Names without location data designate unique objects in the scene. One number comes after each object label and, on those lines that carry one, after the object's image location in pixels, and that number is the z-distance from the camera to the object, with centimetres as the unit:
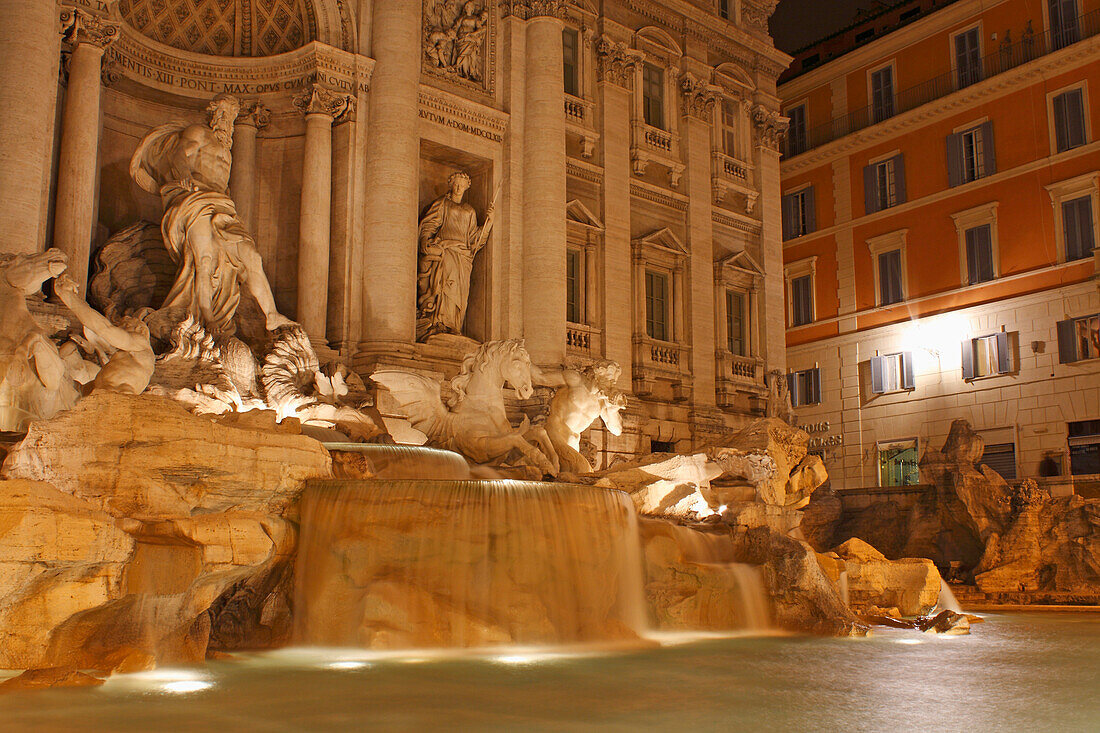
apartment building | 2483
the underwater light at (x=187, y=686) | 639
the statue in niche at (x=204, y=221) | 1360
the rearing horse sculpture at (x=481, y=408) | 1314
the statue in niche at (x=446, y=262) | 1723
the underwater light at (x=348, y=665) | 739
